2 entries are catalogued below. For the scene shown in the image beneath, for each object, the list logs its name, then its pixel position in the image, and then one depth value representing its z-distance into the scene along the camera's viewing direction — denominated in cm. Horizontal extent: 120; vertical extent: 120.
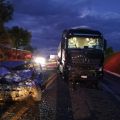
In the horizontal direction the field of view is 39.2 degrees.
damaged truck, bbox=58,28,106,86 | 971
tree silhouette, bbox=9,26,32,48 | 3789
